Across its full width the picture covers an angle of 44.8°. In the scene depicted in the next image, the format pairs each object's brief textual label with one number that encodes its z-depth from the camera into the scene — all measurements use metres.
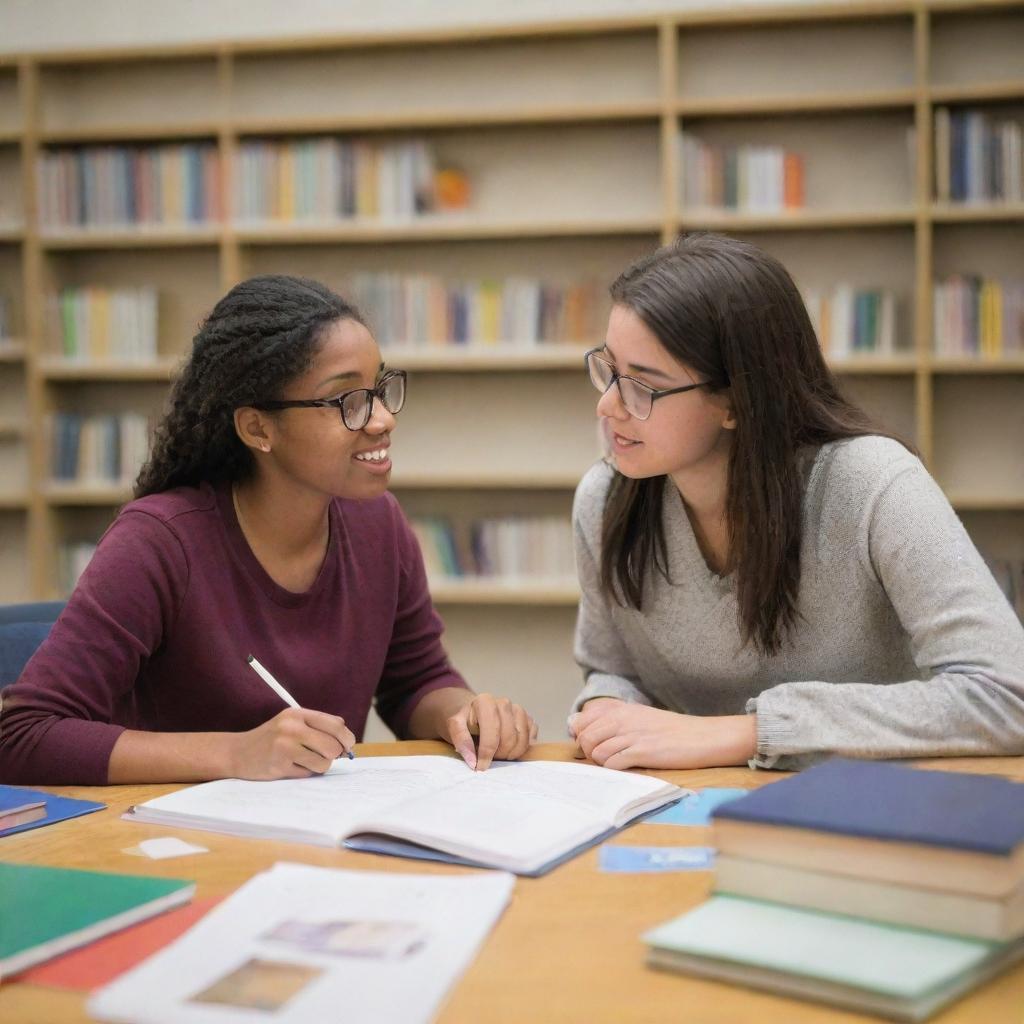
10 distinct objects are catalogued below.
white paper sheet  0.76
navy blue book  0.80
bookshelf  3.86
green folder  0.86
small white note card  1.11
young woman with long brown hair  1.39
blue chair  1.68
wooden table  0.78
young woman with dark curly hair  1.53
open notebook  1.07
